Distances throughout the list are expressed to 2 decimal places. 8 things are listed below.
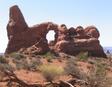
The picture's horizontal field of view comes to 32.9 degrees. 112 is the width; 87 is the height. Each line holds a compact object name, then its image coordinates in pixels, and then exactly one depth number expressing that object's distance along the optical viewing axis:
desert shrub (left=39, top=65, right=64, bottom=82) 9.71
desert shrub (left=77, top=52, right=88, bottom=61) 24.23
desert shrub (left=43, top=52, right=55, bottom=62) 22.47
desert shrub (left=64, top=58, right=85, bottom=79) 11.15
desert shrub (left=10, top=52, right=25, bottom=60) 22.28
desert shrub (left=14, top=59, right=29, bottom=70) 15.99
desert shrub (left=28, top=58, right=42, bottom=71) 15.84
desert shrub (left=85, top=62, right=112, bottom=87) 8.53
